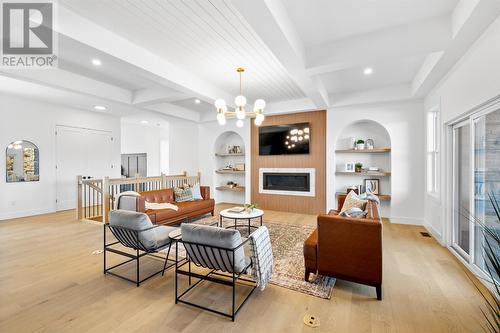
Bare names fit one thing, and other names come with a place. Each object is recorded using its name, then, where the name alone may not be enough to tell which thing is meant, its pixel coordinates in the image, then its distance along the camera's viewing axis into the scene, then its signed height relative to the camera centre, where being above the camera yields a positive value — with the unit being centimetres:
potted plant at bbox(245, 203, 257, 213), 412 -74
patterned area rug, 255 -129
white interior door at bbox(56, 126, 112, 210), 630 +25
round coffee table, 385 -81
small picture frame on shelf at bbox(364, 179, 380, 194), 562 -49
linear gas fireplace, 611 -41
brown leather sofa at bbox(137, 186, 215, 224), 425 -84
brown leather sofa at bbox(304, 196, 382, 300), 230 -86
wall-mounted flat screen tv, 614 +73
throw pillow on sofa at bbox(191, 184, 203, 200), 557 -62
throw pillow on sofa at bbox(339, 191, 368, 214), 330 -53
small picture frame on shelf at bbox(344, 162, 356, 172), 575 -3
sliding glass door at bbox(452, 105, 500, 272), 264 -17
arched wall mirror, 545 +11
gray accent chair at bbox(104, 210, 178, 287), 262 -78
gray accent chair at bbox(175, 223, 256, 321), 210 -79
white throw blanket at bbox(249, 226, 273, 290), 225 -91
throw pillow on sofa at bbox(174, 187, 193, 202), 536 -65
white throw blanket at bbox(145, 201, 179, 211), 460 -78
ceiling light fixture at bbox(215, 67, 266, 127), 376 +95
